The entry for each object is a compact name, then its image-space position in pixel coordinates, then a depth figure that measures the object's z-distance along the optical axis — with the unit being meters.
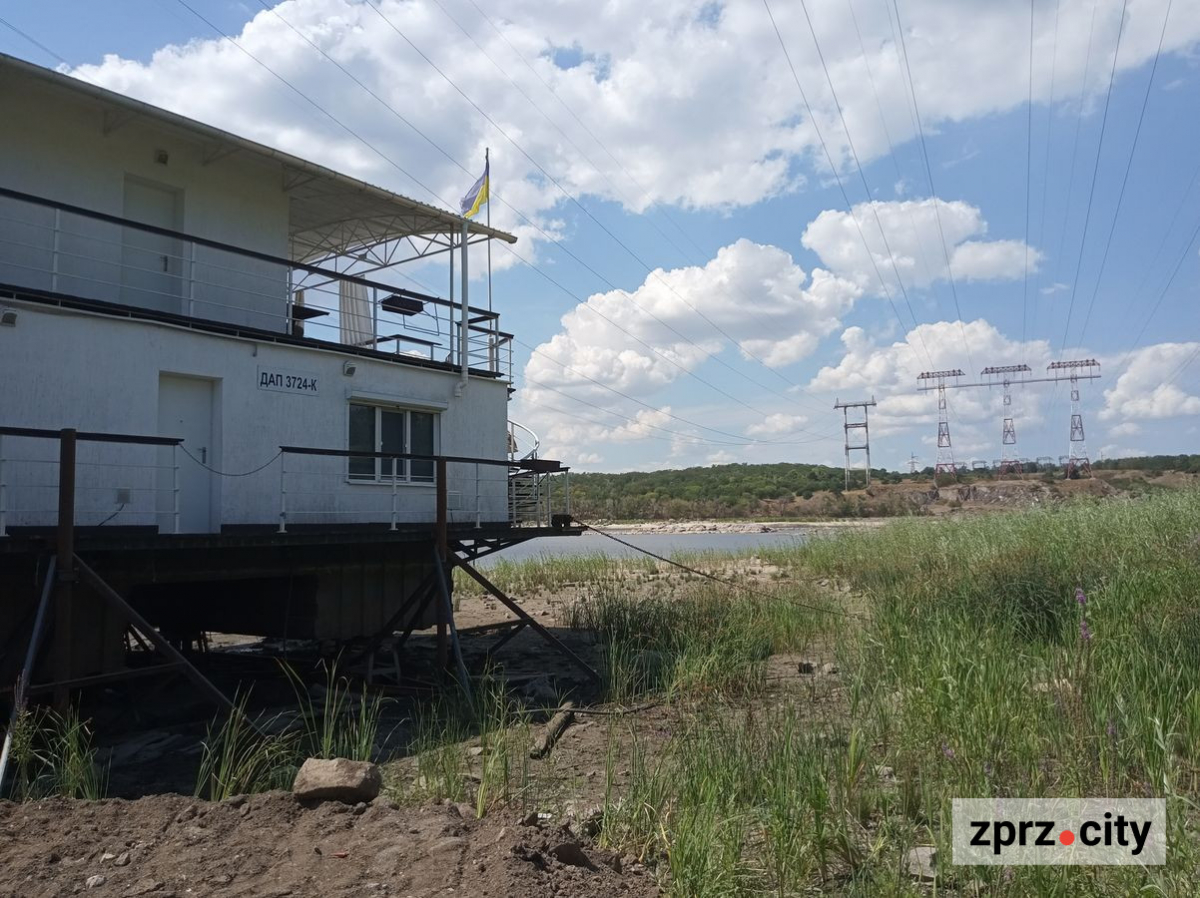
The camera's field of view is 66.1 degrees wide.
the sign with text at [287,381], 12.95
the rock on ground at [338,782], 6.32
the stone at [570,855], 5.48
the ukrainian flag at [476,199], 16.25
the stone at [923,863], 5.68
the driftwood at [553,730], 9.45
